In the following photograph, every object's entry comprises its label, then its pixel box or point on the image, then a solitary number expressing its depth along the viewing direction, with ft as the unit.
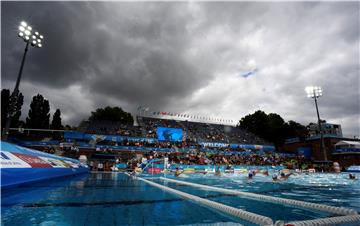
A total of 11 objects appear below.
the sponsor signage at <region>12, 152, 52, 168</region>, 30.66
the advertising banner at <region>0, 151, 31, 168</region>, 24.16
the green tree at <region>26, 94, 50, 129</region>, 164.45
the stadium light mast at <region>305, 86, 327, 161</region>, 143.64
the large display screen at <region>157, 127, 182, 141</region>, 151.86
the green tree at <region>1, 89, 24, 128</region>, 142.52
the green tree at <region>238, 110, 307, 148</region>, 239.71
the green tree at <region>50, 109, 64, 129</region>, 181.95
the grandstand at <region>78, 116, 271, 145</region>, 144.87
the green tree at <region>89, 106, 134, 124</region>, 214.28
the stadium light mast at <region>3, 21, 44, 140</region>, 47.16
